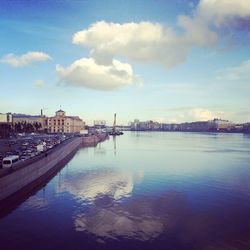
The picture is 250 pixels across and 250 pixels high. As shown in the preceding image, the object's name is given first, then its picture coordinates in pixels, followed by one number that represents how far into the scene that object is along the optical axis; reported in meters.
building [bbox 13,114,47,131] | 182.00
